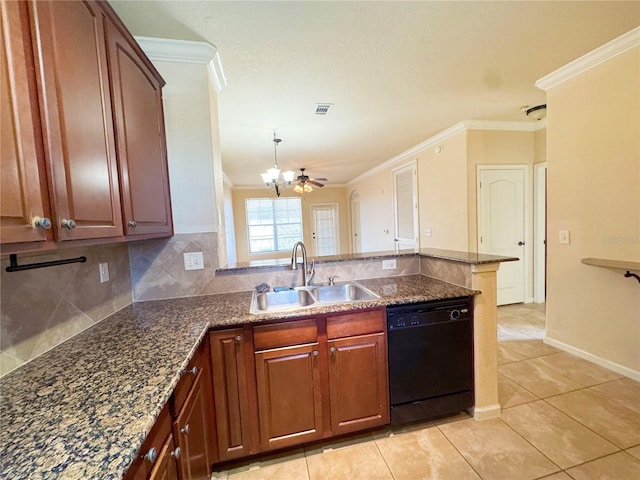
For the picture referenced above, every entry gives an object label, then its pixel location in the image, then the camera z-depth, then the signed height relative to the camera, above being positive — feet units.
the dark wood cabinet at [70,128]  2.43 +1.27
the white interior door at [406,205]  15.79 +0.99
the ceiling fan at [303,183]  15.19 +2.45
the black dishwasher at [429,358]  5.54 -2.88
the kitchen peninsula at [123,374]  2.07 -1.60
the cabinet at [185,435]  2.64 -2.43
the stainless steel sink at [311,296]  6.40 -1.68
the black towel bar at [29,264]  3.30 -0.32
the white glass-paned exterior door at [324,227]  27.78 -0.15
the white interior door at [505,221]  12.03 -0.18
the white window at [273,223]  26.22 +0.51
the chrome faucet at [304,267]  6.65 -0.99
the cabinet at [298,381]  4.92 -2.92
